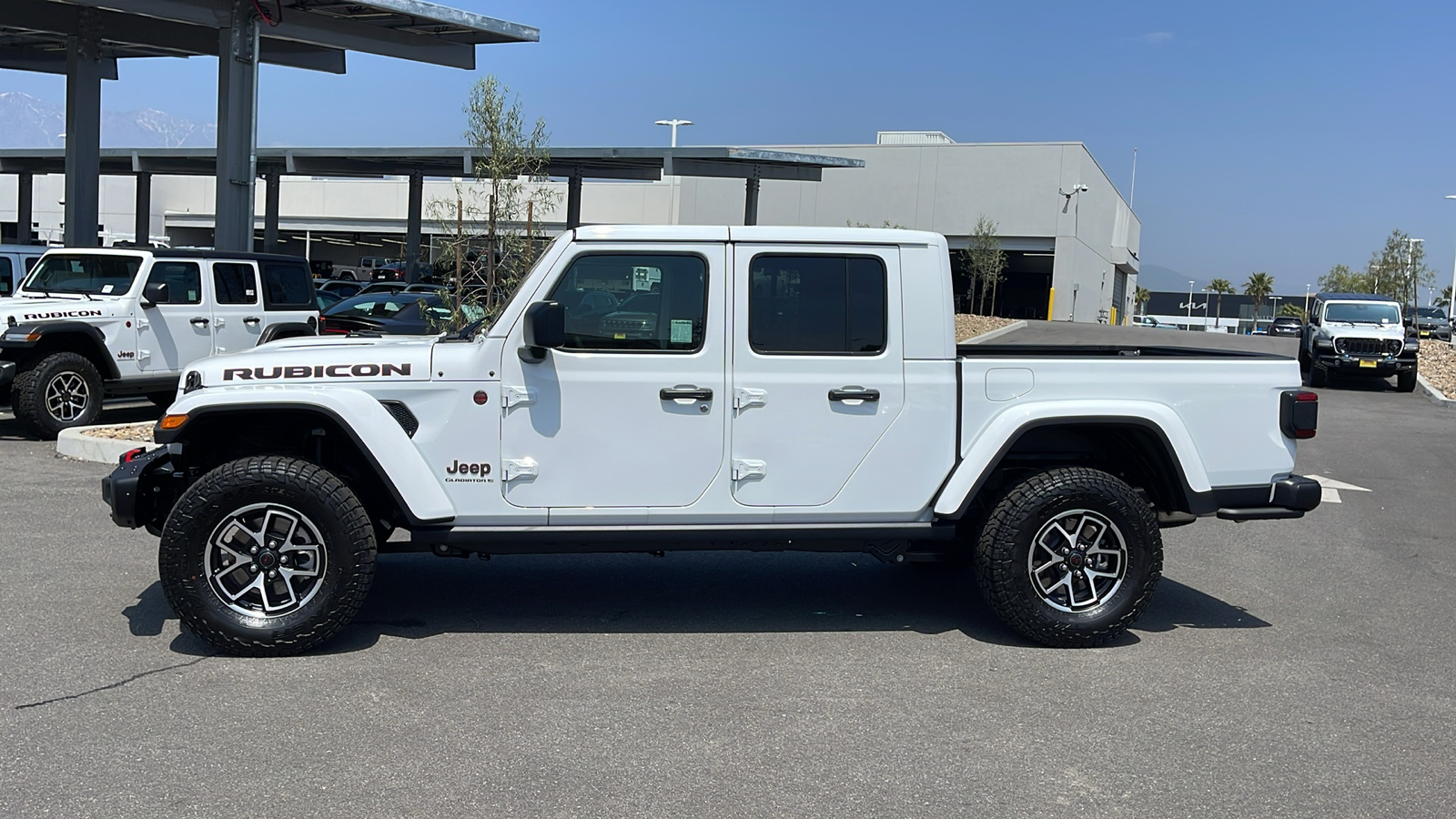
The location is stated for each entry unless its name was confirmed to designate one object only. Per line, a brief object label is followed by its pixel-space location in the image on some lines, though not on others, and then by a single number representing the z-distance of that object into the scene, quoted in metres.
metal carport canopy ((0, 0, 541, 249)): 20.06
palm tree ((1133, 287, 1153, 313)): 119.38
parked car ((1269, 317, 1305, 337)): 60.20
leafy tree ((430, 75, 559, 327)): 14.69
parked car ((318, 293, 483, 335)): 15.94
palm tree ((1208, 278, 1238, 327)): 126.46
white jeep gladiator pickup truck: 5.35
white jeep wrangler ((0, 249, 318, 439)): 11.77
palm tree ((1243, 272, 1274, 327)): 115.69
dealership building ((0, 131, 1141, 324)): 57.56
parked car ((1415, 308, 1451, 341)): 47.62
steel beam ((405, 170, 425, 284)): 43.62
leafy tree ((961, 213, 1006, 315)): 51.53
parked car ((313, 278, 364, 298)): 31.23
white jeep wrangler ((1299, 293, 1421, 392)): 22.94
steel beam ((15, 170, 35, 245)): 51.84
